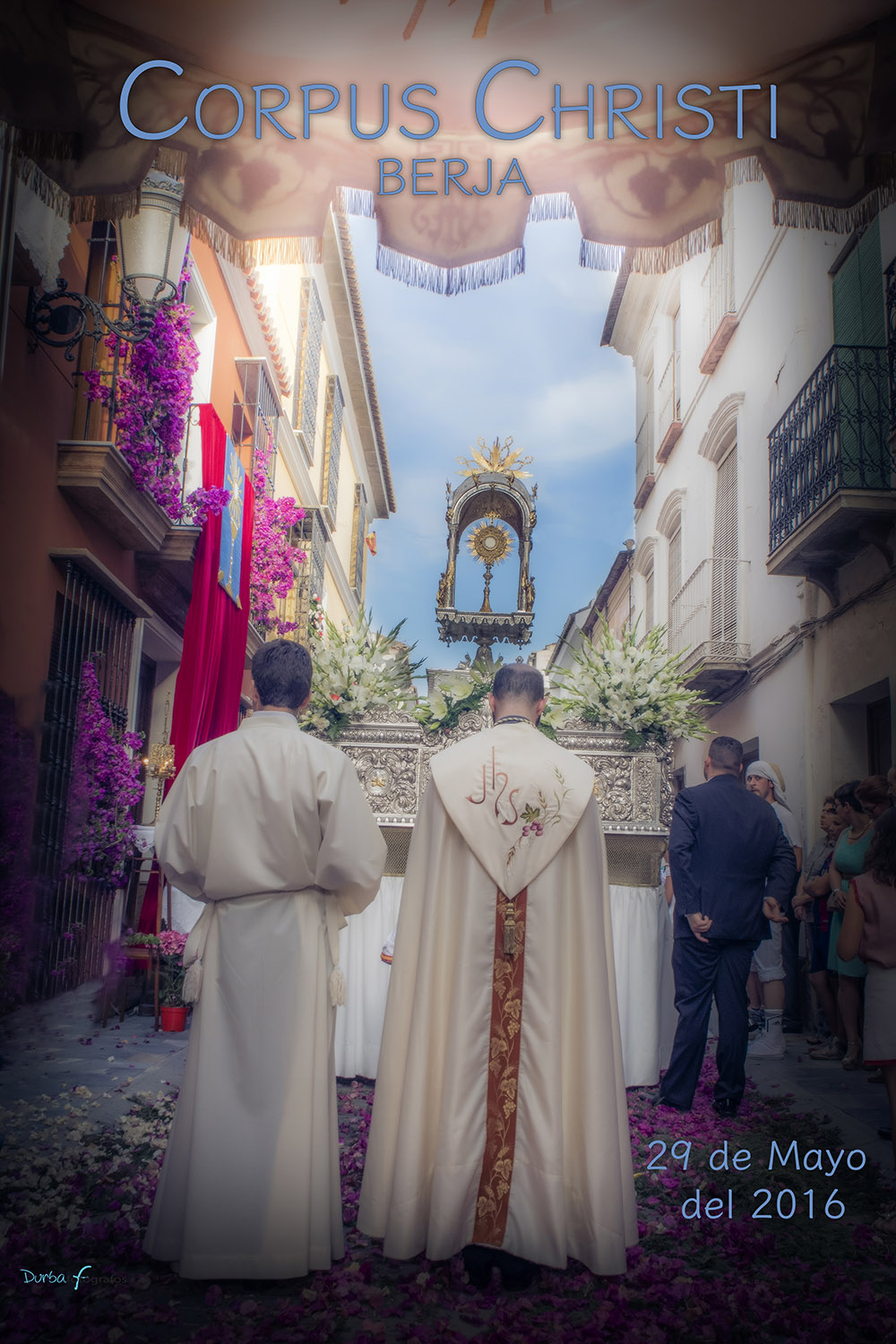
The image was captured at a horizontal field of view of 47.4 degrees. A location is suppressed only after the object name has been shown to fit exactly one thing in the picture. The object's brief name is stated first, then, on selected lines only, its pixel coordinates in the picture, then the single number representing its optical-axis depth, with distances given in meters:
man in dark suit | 4.71
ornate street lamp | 5.22
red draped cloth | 8.72
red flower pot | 5.95
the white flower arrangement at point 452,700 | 5.70
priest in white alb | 2.77
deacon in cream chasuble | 2.87
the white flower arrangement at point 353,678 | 5.72
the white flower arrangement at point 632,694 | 5.68
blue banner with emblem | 9.34
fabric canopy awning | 3.34
